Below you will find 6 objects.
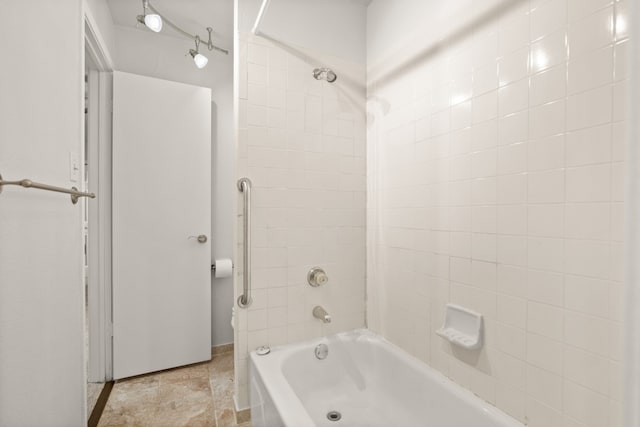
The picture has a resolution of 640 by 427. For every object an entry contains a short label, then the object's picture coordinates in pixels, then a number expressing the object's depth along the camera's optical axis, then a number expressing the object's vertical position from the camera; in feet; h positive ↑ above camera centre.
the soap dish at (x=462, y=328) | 4.30 -1.70
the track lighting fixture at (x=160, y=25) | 6.09 +4.13
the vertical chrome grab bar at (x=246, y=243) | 5.47 -0.55
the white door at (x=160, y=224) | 7.12 -0.29
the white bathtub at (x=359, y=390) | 4.25 -2.94
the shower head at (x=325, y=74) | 5.83 +2.64
